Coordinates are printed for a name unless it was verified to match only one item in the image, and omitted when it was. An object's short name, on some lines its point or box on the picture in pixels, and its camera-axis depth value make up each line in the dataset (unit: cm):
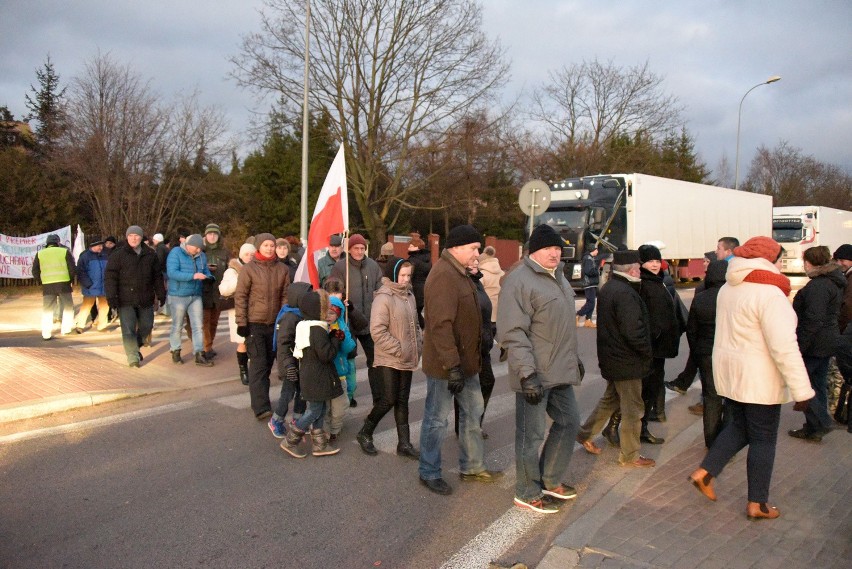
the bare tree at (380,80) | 2589
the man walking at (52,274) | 1119
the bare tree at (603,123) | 3938
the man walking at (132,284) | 855
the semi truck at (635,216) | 2188
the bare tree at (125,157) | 1886
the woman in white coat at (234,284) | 808
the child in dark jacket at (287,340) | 578
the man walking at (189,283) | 866
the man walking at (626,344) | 504
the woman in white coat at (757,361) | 403
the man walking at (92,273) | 1177
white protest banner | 1727
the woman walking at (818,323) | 585
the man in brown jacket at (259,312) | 673
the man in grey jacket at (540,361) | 425
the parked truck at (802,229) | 3247
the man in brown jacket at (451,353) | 452
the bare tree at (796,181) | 5859
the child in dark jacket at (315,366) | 536
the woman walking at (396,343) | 533
